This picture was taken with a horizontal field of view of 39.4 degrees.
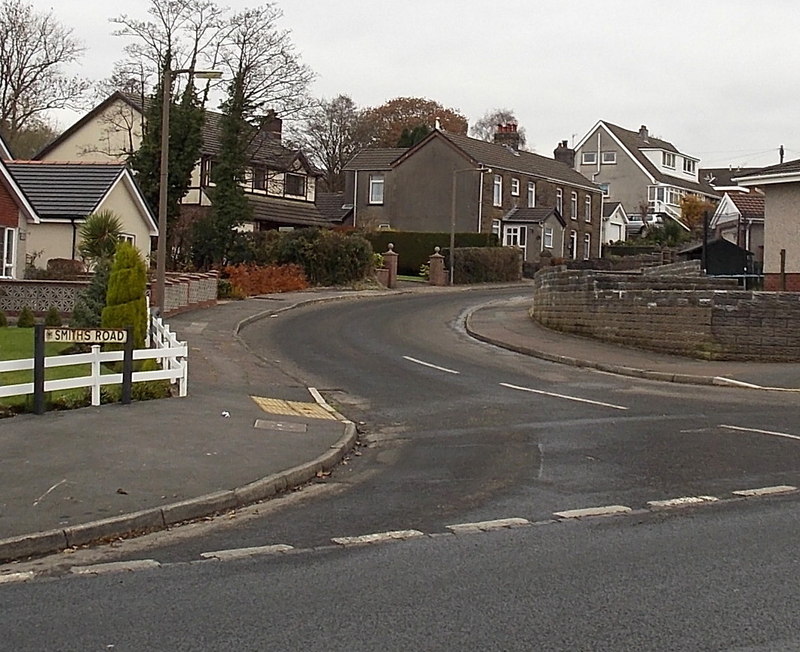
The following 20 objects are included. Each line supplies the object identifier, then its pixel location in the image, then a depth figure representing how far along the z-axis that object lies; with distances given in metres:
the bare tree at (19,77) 56.03
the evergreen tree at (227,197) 45.91
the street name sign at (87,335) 14.79
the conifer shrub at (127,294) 18.61
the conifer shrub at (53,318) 23.86
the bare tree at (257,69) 49.78
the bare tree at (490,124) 114.56
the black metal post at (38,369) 13.98
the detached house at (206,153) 59.12
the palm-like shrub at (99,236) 26.56
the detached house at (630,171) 98.56
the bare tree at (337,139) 88.69
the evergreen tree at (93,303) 22.12
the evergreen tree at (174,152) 44.59
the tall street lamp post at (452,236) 55.71
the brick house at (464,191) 68.81
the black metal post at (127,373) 15.58
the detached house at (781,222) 31.97
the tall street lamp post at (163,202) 25.41
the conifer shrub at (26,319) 26.05
